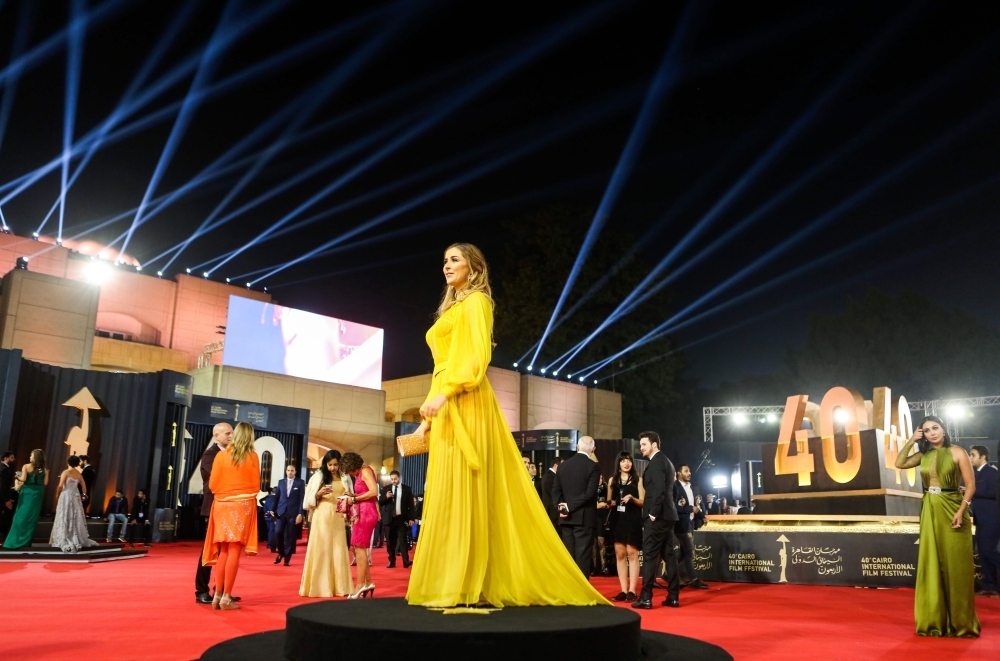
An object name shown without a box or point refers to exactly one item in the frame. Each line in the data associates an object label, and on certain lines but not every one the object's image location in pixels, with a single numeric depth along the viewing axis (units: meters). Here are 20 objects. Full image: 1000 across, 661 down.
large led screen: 21.11
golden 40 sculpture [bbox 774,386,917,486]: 10.76
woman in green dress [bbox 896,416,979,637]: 4.85
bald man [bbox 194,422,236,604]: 5.94
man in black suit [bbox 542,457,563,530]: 8.72
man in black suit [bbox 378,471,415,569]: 11.18
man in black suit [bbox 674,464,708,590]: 8.34
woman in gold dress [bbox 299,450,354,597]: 6.58
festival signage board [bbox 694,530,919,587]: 8.57
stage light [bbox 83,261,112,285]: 23.27
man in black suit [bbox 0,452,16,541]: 11.08
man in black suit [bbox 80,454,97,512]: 12.89
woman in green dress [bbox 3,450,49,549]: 10.62
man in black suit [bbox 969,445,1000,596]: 8.01
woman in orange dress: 5.65
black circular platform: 2.67
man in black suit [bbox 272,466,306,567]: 11.02
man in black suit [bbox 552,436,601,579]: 7.27
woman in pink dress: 6.28
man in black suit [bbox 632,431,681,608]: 6.61
